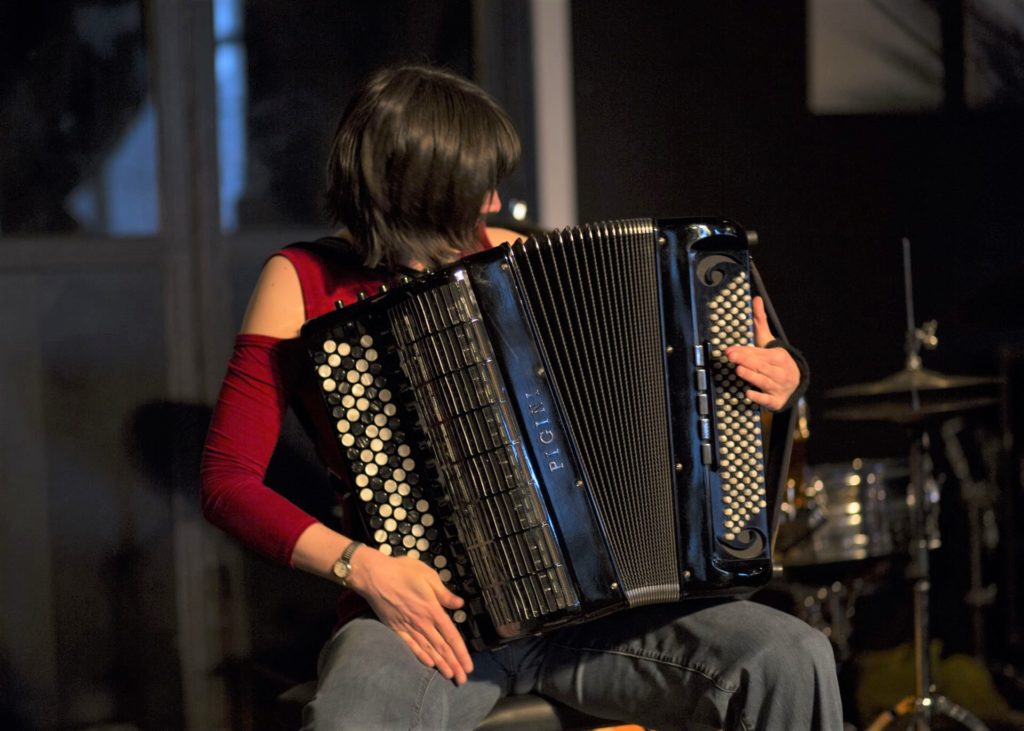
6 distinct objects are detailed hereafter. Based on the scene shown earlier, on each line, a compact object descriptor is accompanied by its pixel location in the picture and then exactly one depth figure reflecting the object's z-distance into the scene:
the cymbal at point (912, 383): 5.30
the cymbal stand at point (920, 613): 5.30
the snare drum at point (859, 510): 5.69
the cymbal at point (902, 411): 5.27
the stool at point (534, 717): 3.27
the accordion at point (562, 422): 3.04
